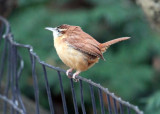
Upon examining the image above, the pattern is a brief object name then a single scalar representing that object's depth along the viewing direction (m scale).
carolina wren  5.61
